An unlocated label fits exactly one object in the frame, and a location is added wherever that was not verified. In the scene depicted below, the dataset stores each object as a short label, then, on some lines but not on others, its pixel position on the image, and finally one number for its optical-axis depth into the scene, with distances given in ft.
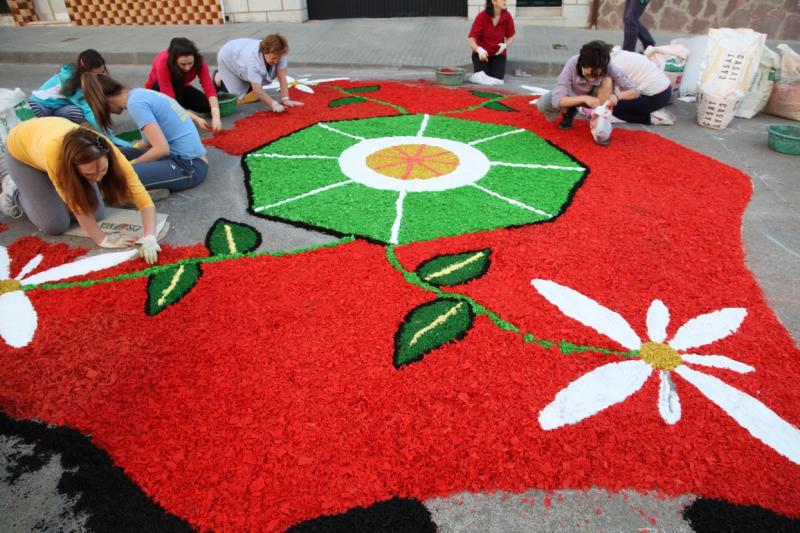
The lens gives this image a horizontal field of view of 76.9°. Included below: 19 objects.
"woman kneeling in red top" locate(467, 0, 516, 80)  20.75
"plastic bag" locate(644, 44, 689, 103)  17.97
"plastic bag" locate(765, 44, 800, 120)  16.37
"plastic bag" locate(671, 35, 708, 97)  17.99
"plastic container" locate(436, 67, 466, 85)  20.21
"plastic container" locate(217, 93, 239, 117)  16.86
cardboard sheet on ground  10.12
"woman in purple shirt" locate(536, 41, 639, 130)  14.23
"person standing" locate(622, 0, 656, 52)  20.98
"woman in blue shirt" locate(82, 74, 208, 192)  11.00
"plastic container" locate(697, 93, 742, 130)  15.65
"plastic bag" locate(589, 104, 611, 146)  13.73
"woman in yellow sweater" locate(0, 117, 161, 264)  8.35
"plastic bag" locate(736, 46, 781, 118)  16.31
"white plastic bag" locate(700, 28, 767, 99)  15.11
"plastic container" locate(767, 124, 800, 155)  13.79
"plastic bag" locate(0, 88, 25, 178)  11.86
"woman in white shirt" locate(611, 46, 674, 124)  15.74
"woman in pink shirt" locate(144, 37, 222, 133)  14.42
